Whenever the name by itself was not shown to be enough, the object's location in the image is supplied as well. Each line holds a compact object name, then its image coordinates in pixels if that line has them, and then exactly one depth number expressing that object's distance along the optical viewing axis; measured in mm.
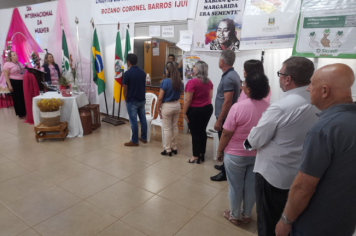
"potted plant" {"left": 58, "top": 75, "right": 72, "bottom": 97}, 4441
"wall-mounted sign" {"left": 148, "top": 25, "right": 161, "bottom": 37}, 4641
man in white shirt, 1382
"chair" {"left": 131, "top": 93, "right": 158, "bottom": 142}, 4661
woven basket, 4062
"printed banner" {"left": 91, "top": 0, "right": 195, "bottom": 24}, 4293
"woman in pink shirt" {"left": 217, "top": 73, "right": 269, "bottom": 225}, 1802
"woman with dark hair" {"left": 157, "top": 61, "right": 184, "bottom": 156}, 3367
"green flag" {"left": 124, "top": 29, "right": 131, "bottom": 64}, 4968
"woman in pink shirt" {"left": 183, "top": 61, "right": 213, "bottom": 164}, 3076
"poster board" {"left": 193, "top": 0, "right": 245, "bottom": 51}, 3744
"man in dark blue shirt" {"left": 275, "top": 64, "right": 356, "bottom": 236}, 938
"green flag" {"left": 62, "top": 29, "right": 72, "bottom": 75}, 5727
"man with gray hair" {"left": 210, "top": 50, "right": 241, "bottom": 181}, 2668
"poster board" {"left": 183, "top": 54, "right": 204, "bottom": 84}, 4312
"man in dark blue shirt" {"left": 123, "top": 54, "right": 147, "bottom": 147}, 3822
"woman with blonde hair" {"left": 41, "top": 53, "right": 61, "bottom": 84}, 5527
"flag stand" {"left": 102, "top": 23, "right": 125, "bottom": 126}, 5290
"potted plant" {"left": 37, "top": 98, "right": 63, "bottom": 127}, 4031
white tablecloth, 4371
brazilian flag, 5285
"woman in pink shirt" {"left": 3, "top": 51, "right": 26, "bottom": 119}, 5492
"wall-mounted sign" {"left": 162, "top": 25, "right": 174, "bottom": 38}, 4512
